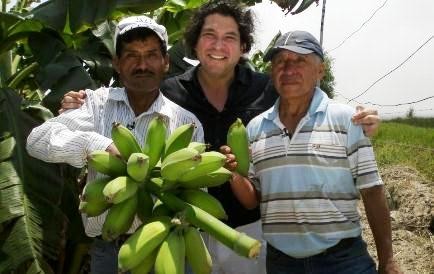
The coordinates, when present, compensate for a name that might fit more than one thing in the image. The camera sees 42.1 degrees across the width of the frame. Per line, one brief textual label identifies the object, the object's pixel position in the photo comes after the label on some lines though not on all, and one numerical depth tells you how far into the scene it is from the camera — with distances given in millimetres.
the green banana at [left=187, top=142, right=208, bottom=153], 1571
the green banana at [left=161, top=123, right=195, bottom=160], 1661
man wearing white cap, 2127
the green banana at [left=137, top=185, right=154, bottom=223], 1538
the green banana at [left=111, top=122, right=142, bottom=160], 1603
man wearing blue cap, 2127
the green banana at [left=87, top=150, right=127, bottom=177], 1588
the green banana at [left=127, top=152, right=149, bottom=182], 1453
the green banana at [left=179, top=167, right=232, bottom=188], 1565
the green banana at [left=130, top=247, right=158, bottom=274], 1445
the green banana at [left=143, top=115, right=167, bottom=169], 1613
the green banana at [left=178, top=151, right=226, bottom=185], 1529
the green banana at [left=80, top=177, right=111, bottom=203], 1545
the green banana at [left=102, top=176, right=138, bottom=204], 1434
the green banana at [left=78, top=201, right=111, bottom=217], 1562
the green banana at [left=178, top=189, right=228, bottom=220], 1562
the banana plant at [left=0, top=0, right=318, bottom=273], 2592
